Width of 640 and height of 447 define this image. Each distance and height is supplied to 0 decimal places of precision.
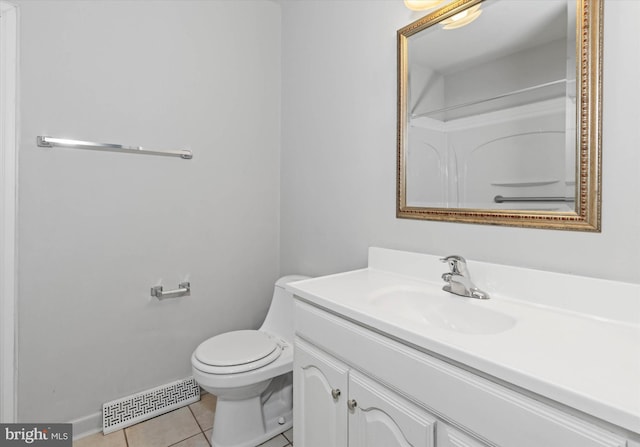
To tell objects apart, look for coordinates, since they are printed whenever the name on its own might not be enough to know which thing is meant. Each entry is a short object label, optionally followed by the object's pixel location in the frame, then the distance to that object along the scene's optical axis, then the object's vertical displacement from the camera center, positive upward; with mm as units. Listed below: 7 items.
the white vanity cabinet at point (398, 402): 586 -400
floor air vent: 1616 -948
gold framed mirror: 929 +362
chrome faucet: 1096 -191
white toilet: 1410 -681
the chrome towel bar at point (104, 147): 1448 +354
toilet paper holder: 1747 -377
